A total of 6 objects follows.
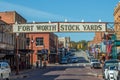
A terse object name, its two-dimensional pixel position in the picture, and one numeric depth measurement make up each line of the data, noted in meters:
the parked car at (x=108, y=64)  25.35
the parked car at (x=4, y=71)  25.17
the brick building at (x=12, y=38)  46.26
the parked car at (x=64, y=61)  87.11
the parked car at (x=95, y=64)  53.73
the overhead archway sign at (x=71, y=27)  32.14
